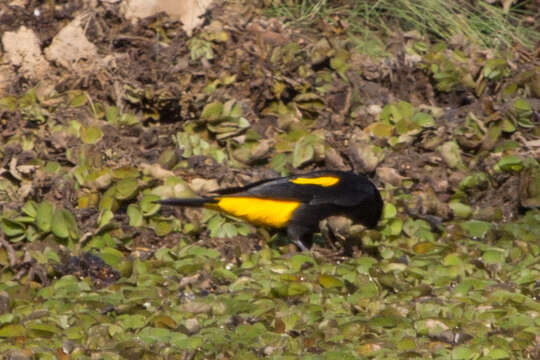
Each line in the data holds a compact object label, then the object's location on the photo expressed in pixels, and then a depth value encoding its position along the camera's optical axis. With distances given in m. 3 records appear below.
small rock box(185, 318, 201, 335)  10.86
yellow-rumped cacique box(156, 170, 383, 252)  13.69
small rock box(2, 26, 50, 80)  16.06
